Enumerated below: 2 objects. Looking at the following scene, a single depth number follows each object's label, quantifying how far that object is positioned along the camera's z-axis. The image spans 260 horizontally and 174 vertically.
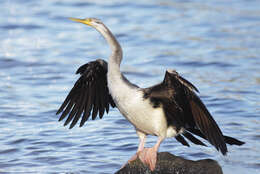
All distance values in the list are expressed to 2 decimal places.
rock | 13.52
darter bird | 13.06
